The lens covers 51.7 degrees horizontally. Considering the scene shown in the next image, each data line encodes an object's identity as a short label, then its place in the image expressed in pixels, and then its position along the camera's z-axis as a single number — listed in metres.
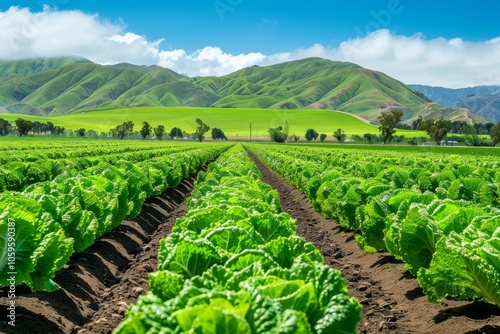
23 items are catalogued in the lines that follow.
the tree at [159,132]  127.07
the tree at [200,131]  135.24
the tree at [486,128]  192.25
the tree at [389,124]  124.13
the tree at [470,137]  120.62
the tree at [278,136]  135.25
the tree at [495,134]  113.94
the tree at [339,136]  136.75
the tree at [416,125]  188.62
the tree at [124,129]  133.12
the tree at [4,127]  117.60
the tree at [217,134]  147.38
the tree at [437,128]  116.62
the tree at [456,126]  187.86
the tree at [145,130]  131.88
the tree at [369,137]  128.60
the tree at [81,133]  133.12
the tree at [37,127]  131.12
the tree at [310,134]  145.62
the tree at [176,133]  144.38
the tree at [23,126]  113.94
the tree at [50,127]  139.50
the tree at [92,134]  131.62
